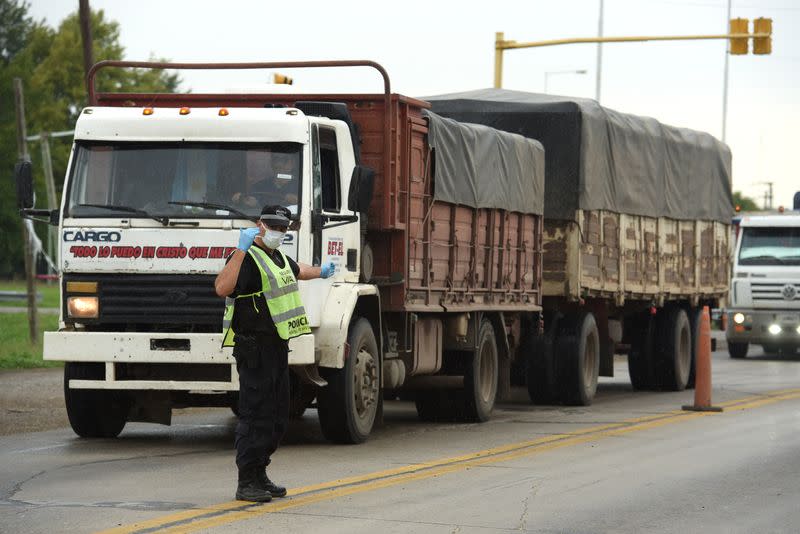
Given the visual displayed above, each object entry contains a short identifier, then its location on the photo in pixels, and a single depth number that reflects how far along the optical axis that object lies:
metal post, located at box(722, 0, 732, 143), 75.06
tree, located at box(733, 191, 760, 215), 136.96
